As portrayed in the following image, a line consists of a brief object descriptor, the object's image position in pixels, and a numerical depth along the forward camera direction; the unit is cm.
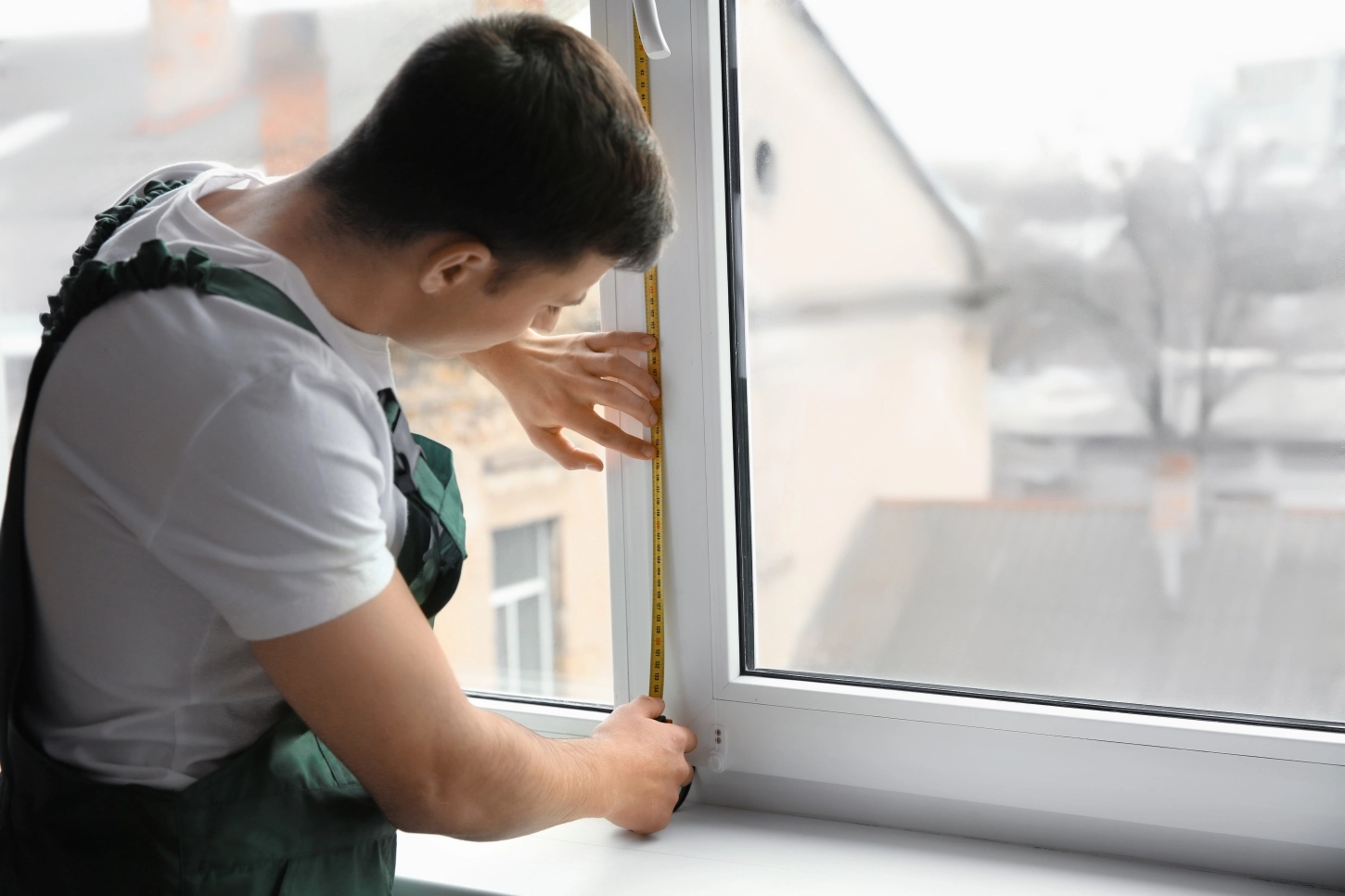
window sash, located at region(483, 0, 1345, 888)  94
